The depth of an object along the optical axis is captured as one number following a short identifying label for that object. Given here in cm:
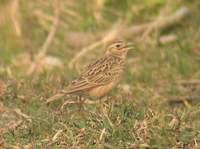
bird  970
